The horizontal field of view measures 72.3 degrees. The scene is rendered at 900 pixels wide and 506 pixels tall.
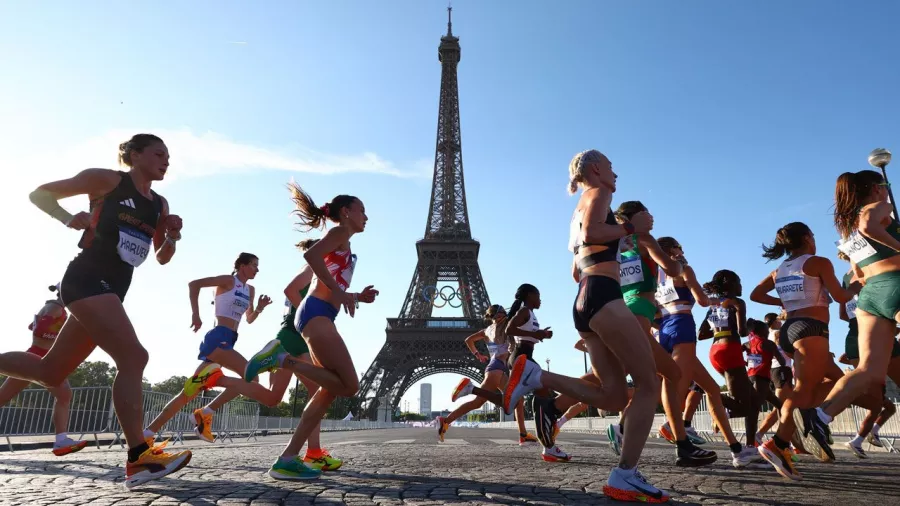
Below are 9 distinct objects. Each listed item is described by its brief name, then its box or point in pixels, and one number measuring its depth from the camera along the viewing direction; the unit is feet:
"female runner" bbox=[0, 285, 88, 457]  20.14
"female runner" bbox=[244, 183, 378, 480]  12.87
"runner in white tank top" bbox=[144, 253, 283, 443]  18.65
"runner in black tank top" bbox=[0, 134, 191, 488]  11.30
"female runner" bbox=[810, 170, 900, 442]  12.23
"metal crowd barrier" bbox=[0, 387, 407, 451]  34.63
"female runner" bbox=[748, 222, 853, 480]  13.79
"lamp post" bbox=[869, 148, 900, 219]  44.19
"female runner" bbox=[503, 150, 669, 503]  10.23
